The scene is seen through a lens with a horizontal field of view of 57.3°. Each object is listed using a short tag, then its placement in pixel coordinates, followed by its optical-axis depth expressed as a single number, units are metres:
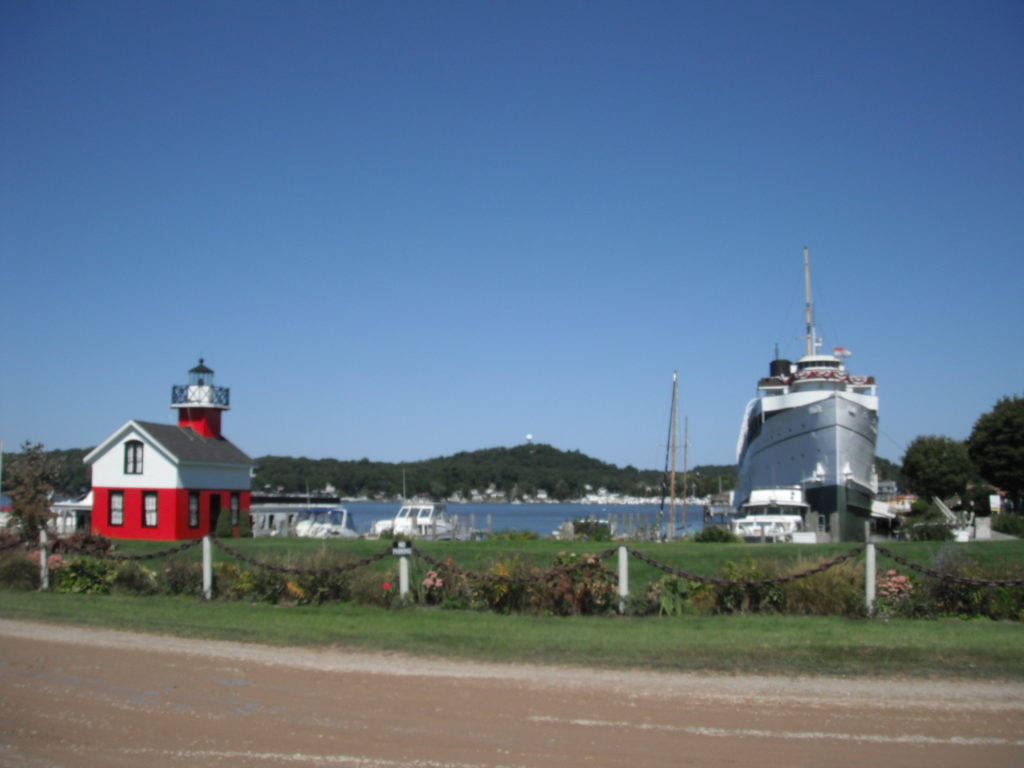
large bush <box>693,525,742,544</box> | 35.19
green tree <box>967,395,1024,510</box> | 60.62
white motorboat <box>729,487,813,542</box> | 39.25
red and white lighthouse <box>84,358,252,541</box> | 36.62
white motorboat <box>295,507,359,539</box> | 46.16
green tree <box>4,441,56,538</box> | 32.78
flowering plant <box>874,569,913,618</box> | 14.66
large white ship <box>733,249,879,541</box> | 46.75
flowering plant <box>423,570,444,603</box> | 16.56
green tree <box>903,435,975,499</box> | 79.12
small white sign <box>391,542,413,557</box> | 16.33
